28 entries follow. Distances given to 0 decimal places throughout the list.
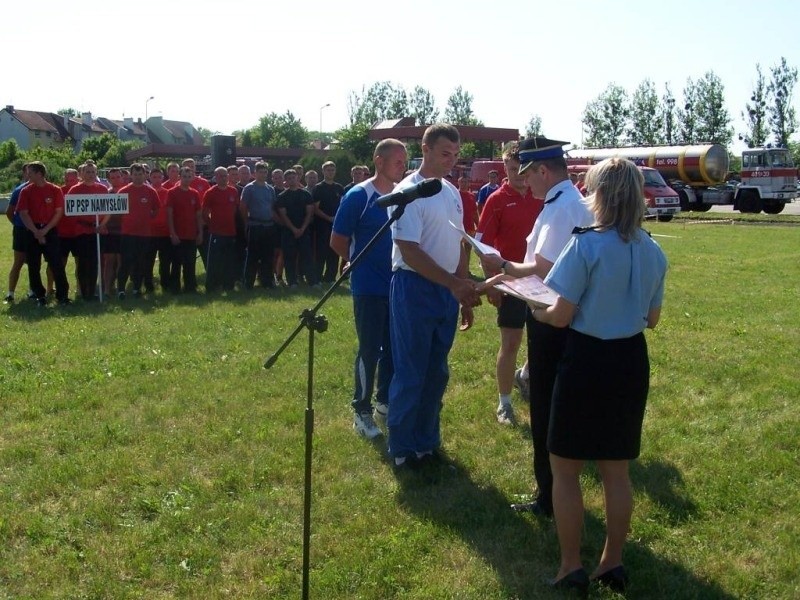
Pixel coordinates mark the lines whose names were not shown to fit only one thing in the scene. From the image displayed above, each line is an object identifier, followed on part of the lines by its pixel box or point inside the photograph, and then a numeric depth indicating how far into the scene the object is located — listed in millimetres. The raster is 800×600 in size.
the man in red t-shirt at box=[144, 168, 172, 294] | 13047
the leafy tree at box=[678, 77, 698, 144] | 71750
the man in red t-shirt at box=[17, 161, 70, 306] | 11867
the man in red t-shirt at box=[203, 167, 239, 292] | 13289
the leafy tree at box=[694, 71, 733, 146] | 70188
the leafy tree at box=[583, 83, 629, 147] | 75188
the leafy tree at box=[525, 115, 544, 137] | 83788
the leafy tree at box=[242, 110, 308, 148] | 92188
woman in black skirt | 3590
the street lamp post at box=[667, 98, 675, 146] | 72938
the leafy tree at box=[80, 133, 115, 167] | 71662
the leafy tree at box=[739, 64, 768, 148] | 65938
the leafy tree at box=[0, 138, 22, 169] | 65594
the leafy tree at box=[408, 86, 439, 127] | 104188
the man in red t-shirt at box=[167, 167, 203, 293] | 12992
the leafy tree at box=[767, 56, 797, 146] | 65669
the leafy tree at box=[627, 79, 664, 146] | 73750
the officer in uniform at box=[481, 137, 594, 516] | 4402
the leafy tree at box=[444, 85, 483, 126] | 101562
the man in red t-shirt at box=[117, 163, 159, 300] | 12805
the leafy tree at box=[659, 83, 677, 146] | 72938
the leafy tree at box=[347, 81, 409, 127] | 104188
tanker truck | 36812
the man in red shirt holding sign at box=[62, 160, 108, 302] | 12633
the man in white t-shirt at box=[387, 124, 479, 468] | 4953
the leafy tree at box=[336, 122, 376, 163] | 48575
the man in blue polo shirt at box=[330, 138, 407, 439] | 6012
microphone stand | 3379
